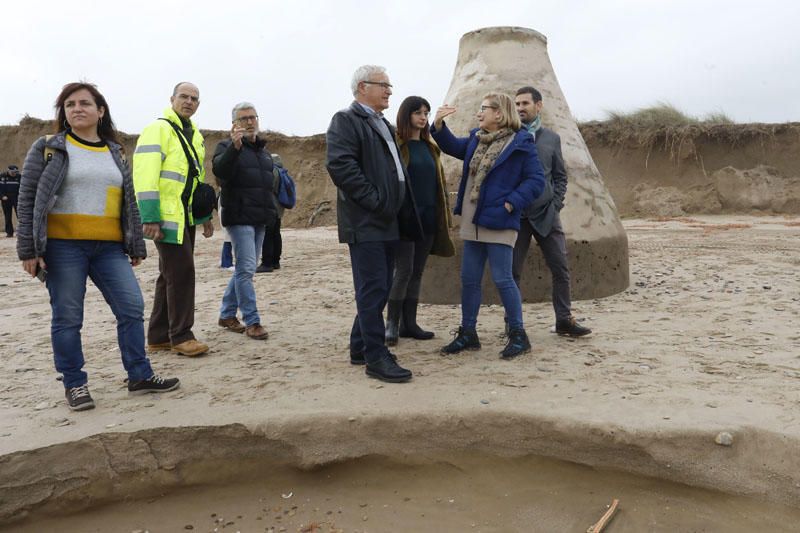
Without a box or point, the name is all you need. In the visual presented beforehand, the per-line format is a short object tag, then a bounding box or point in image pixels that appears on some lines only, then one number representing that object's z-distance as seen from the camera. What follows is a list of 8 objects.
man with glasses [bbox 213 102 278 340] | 4.21
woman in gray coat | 2.88
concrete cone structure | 5.34
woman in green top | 3.82
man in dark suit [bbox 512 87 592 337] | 4.06
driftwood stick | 2.41
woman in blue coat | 3.68
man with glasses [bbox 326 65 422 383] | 3.25
